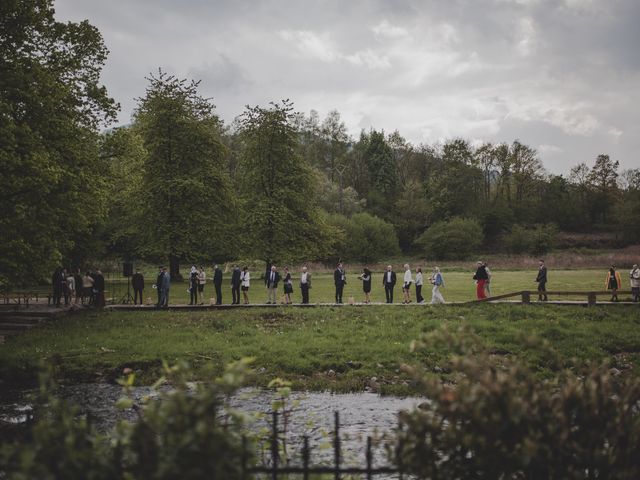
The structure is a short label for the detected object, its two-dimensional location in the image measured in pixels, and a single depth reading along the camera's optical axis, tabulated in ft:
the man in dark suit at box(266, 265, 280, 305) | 91.76
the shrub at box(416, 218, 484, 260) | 273.54
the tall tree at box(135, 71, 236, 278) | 149.69
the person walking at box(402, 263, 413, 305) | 93.20
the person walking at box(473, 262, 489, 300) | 89.71
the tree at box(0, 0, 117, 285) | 63.31
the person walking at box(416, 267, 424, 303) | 92.23
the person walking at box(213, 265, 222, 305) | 95.14
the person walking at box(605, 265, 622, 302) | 94.07
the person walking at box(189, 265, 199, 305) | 95.61
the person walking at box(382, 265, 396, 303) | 92.57
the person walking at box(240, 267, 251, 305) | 94.27
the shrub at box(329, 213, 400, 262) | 252.83
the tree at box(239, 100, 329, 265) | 163.22
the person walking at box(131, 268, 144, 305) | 98.12
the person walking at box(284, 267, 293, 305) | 92.44
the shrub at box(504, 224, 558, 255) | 283.59
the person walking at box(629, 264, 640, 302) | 88.12
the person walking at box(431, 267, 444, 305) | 87.40
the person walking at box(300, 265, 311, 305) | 91.76
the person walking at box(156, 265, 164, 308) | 90.53
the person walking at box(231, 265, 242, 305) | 94.53
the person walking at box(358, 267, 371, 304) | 92.94
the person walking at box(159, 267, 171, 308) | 90.17
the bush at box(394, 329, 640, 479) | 15.16
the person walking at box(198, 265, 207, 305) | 101.35
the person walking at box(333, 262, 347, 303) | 92.43
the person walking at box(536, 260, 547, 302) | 95.04
